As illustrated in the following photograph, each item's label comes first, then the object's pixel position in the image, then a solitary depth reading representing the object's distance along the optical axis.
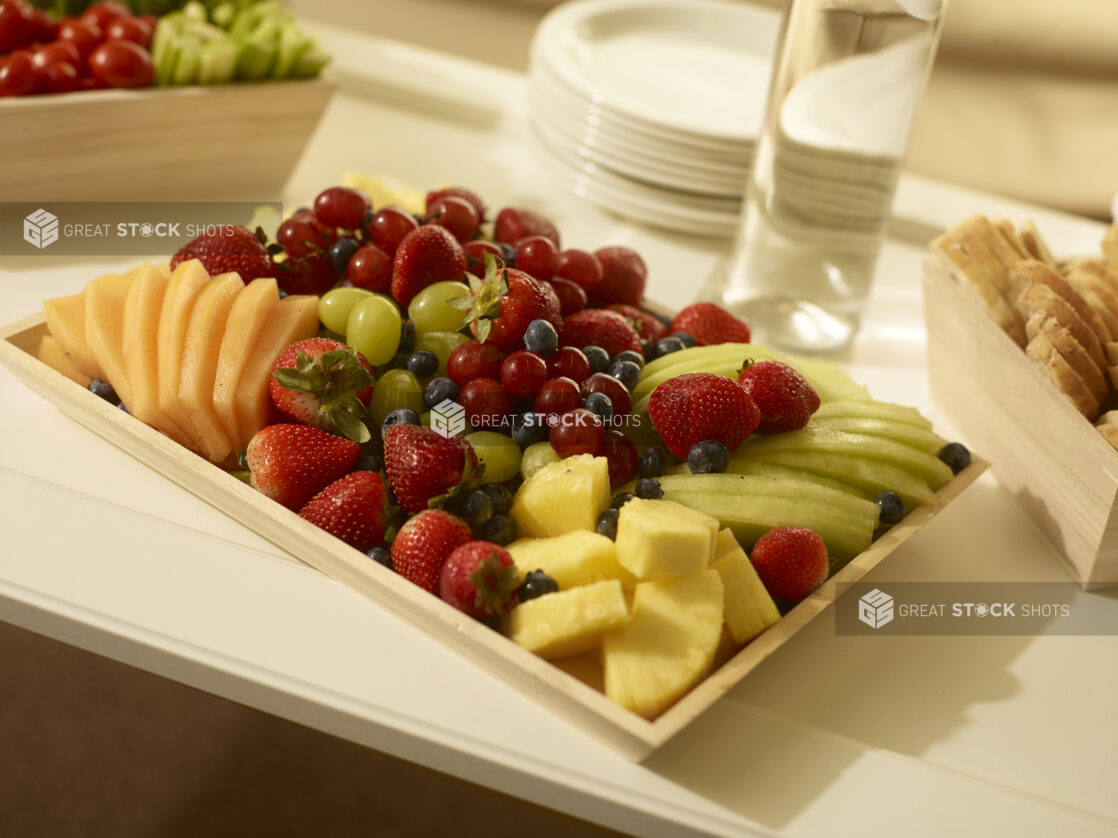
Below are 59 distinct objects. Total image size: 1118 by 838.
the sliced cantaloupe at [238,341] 1.04
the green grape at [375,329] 1.08
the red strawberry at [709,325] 1.28
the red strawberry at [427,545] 0.91
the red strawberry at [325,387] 1.01
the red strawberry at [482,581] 0.86
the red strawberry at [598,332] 1.17
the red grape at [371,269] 1.18
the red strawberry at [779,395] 1.05
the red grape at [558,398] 1.03
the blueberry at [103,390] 1.11
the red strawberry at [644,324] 1.26
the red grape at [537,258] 1.21
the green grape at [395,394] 1.08
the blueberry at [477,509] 0.96
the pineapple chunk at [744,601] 0.89
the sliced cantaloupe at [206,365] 1.03
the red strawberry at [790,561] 0.92
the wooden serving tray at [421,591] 0.81
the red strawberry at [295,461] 0.99
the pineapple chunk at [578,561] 0.89
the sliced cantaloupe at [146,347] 1.04
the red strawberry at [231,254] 1.18
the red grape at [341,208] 1.24
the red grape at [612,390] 1.05
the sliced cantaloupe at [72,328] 1.12
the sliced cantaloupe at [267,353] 1.05
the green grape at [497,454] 1.03
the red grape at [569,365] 1.08
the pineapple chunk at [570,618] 0.83
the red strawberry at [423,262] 1.14
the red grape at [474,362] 1.06
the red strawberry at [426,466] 0.95
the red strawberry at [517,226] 1.36
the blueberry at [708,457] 1.00
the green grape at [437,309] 1.12
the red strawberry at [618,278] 1.32
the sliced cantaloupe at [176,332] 1.04
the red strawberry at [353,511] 0.96
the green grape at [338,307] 1.12
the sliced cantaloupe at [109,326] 1.08
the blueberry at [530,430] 1.05
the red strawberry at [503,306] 1.06
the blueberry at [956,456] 1.14
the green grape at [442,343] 1.12
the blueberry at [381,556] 0.95
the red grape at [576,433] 1.00
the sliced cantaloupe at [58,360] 1.15
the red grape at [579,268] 1.25
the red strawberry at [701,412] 1.00
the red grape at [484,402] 1.05
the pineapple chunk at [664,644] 0.82
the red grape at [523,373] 1.04
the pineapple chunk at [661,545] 0.84
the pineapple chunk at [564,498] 0.95
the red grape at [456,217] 1.29
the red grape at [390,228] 1.21
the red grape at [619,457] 1.04
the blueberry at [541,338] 1.05
